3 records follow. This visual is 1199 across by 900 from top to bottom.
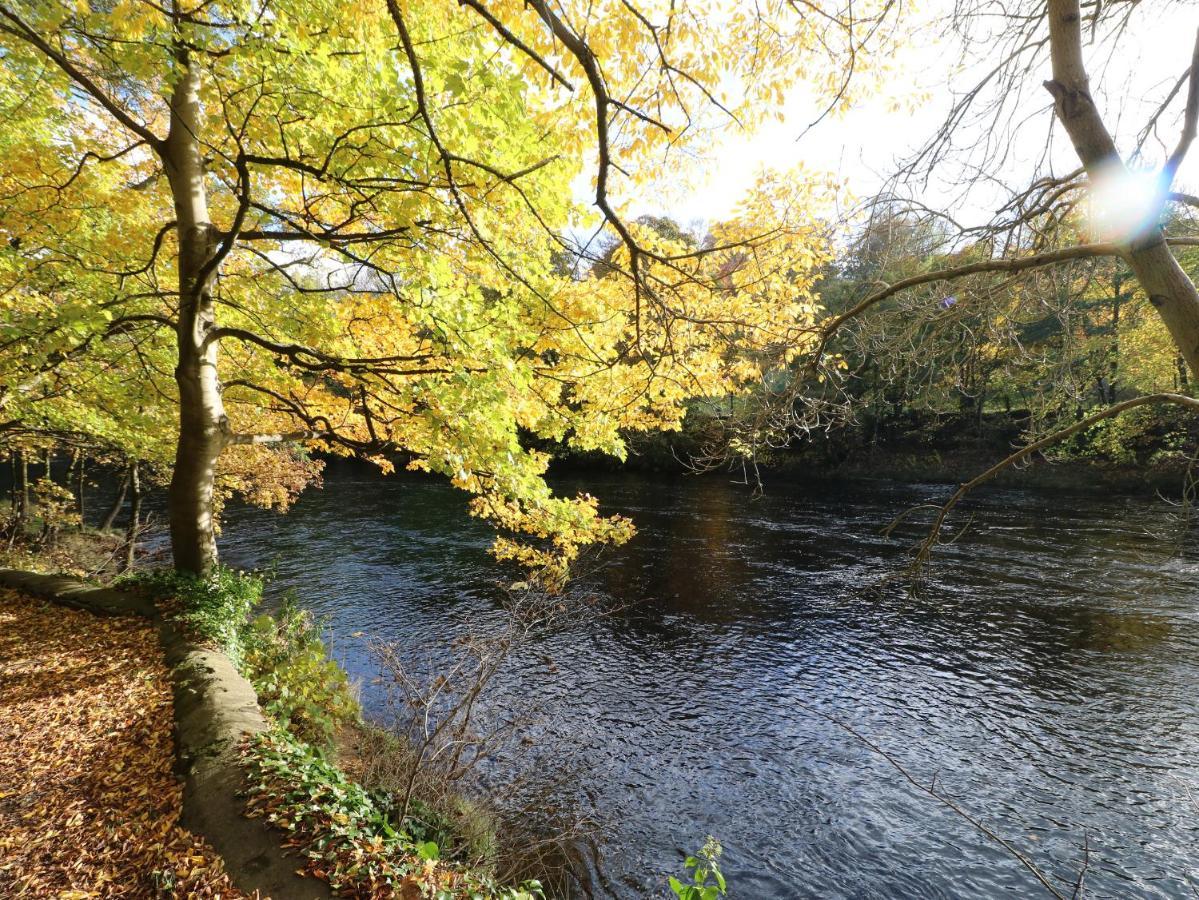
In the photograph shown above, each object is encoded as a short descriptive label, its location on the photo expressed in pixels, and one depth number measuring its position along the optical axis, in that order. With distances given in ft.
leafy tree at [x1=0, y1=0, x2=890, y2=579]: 13.17
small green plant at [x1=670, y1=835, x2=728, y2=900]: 8.91
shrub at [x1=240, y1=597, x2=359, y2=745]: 19.93
